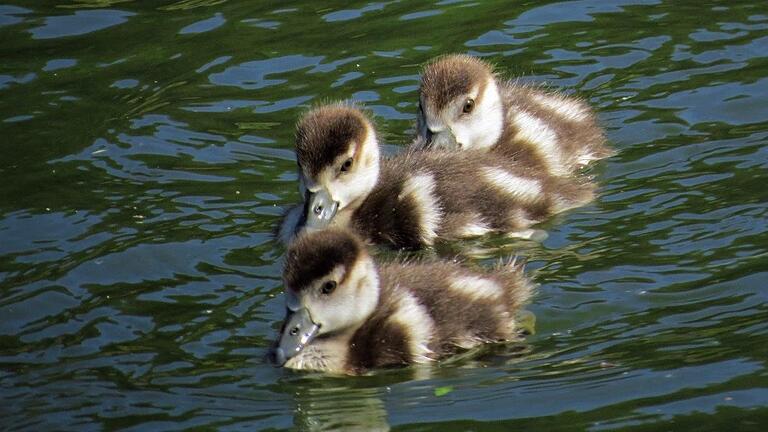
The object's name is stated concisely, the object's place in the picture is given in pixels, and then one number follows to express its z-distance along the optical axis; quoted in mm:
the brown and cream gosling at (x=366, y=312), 11430
